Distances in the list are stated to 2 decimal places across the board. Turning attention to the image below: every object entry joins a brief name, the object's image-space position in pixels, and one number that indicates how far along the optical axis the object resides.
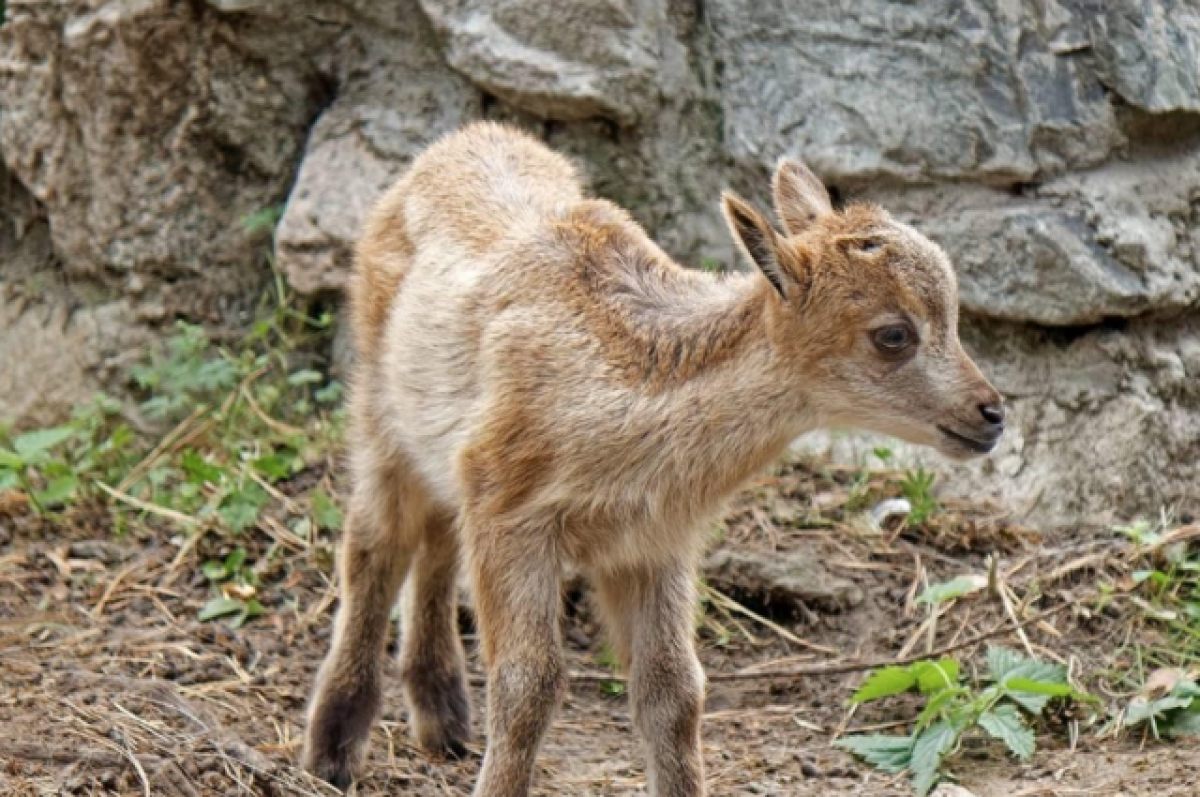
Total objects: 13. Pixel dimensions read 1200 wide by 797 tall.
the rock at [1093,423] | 15.80
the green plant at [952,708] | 12.87
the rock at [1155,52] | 15.54
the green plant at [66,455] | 16.67
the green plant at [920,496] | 15.84
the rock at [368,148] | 17.80
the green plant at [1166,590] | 13.94
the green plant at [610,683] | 14.87
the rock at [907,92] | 15.90
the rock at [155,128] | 18.23
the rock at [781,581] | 15.16
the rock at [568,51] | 16.97
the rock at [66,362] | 18.83
